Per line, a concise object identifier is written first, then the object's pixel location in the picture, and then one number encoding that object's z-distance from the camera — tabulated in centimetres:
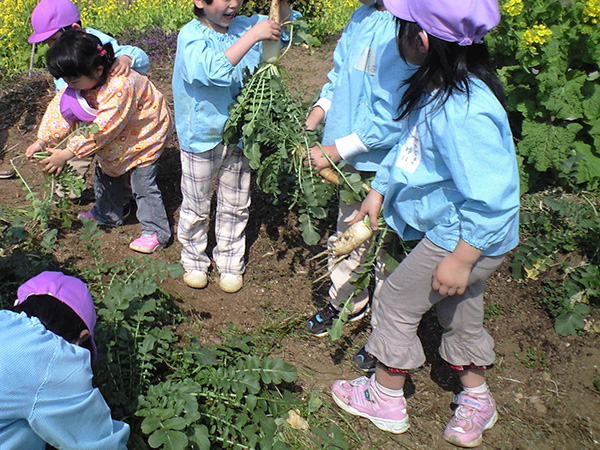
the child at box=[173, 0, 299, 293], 274
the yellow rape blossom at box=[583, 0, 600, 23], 361
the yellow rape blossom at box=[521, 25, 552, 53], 372
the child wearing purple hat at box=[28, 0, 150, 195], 355
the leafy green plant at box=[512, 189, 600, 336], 333
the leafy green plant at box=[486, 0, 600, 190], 380
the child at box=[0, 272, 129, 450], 150
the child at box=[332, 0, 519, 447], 193
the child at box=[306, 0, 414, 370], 246
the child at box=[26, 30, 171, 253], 317
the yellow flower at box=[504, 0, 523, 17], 379
